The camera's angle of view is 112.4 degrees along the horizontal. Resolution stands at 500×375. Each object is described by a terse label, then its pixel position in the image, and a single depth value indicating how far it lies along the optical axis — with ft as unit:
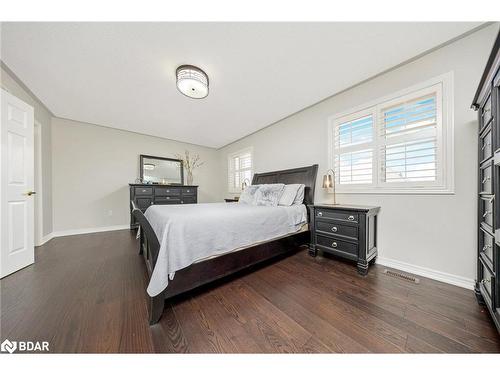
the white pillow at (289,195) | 8.99
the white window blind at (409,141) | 6.08
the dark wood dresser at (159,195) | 13.00
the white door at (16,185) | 6.17
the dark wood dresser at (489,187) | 3.46
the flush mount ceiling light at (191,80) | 6.69
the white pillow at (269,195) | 8.93
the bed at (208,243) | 4.27
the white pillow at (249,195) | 10.24
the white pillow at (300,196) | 9.27
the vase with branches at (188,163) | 16.76
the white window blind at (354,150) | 7.69
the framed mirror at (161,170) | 14.61
